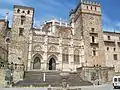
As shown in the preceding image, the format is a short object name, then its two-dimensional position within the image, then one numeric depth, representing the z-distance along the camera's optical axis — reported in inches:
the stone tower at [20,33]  796.2
